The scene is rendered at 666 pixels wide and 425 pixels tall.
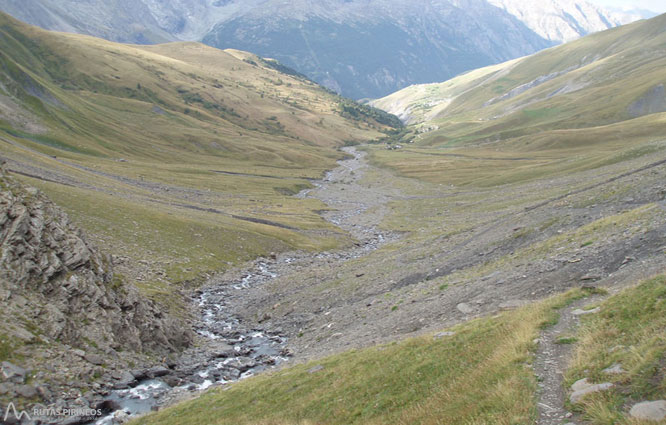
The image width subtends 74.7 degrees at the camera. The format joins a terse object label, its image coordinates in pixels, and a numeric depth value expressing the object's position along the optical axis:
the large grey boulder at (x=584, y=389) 12.62
